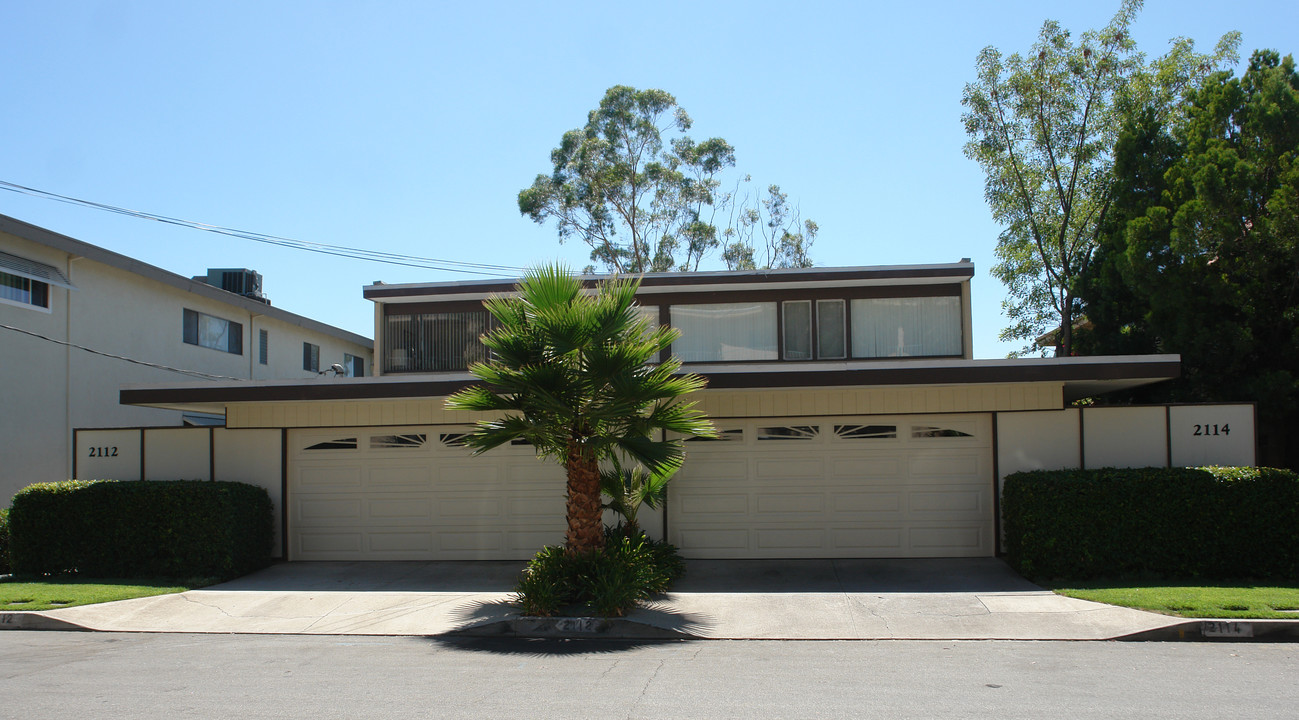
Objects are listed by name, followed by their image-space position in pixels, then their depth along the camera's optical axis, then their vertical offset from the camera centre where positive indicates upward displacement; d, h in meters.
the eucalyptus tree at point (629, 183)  33.78 +7.63
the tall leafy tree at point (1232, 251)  17.86 +2.64
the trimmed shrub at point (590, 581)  10.24 -2.15
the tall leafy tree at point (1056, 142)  25.00 +6.76
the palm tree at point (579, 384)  10.59 +0.06
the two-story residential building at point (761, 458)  13.33 -1.05
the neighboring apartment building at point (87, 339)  17.12 +1.20
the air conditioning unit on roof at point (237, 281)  24.11 +2.92
